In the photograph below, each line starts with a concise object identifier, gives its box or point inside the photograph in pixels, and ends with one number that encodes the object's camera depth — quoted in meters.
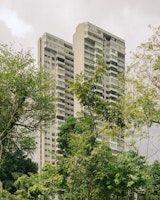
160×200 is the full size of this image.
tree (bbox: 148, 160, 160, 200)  32.81
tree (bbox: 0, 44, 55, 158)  25.56
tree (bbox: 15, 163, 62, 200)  21.22
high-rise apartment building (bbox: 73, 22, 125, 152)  70.88
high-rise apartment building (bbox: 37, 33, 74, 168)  68.44
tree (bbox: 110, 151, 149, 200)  18.56
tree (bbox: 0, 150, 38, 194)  33.03
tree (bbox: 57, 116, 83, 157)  37.59
